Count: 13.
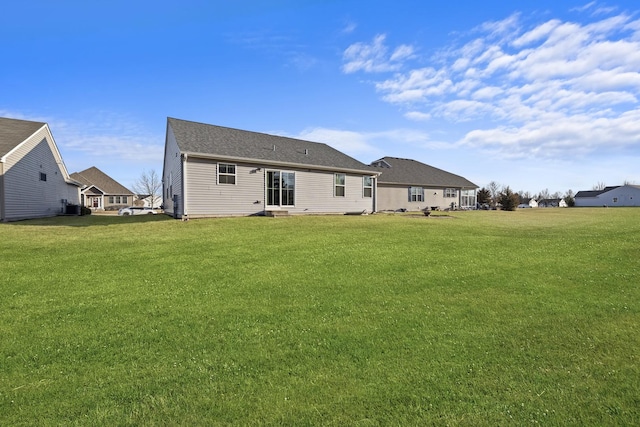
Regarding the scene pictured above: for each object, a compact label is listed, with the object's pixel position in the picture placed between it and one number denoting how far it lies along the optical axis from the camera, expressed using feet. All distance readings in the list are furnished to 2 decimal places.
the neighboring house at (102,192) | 175.63
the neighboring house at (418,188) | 118.62
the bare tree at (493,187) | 343.36
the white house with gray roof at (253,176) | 59.67
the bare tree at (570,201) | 263.29
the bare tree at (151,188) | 238.89
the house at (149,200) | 241.72
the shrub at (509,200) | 142.10
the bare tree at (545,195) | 426.84
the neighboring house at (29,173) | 62.80
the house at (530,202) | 292.73
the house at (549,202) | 323.37
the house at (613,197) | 241.96
